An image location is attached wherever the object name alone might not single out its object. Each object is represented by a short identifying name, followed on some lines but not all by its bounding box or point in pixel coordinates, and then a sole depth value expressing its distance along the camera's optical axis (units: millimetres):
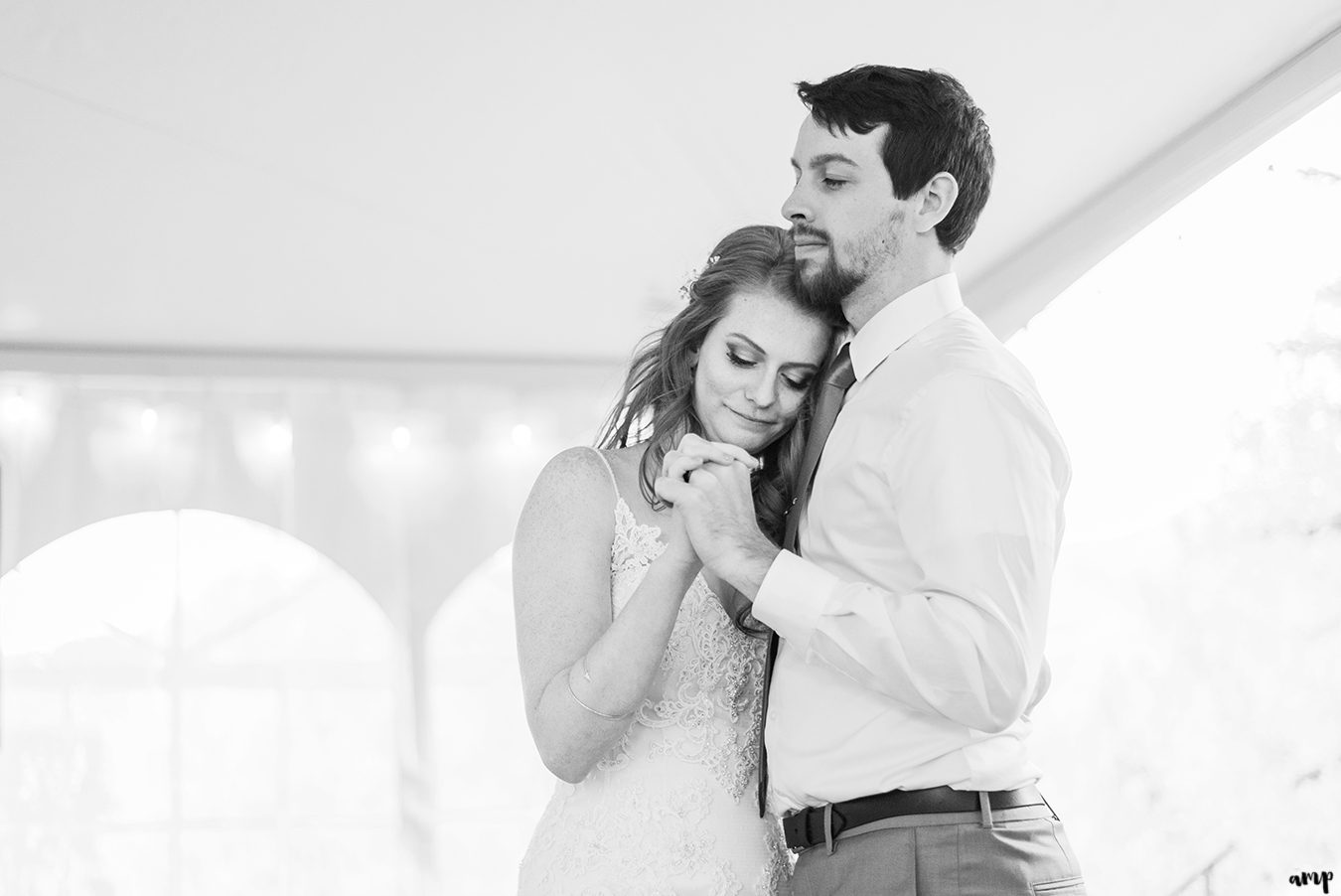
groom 1743
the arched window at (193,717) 6969
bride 1983
